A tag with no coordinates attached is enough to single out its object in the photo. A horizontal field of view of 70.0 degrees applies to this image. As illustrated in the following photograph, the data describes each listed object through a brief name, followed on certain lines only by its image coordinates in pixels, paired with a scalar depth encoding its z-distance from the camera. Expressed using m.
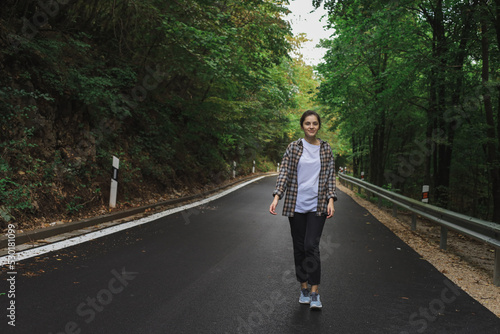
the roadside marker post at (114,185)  7.99
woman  3.65
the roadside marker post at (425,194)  9.34
